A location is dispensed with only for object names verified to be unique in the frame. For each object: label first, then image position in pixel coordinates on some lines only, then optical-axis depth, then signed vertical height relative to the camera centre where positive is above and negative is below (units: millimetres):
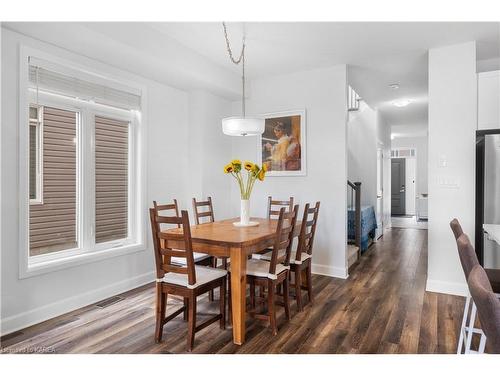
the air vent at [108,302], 3201 -1140
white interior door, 10945 +177
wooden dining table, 2400 -470
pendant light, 2965 +568
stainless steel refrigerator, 3188 -25
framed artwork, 4445 +619
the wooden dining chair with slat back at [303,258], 3018 -677
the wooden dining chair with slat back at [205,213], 3532 -293
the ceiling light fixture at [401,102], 6047 +1608
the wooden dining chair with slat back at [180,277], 2328 -674
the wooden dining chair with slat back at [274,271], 2590 -678
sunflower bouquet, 3084 +165
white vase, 3258 -230
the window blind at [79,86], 2826 +986
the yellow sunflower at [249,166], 3064 +206
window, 2883 +202
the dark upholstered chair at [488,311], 1032 -392
